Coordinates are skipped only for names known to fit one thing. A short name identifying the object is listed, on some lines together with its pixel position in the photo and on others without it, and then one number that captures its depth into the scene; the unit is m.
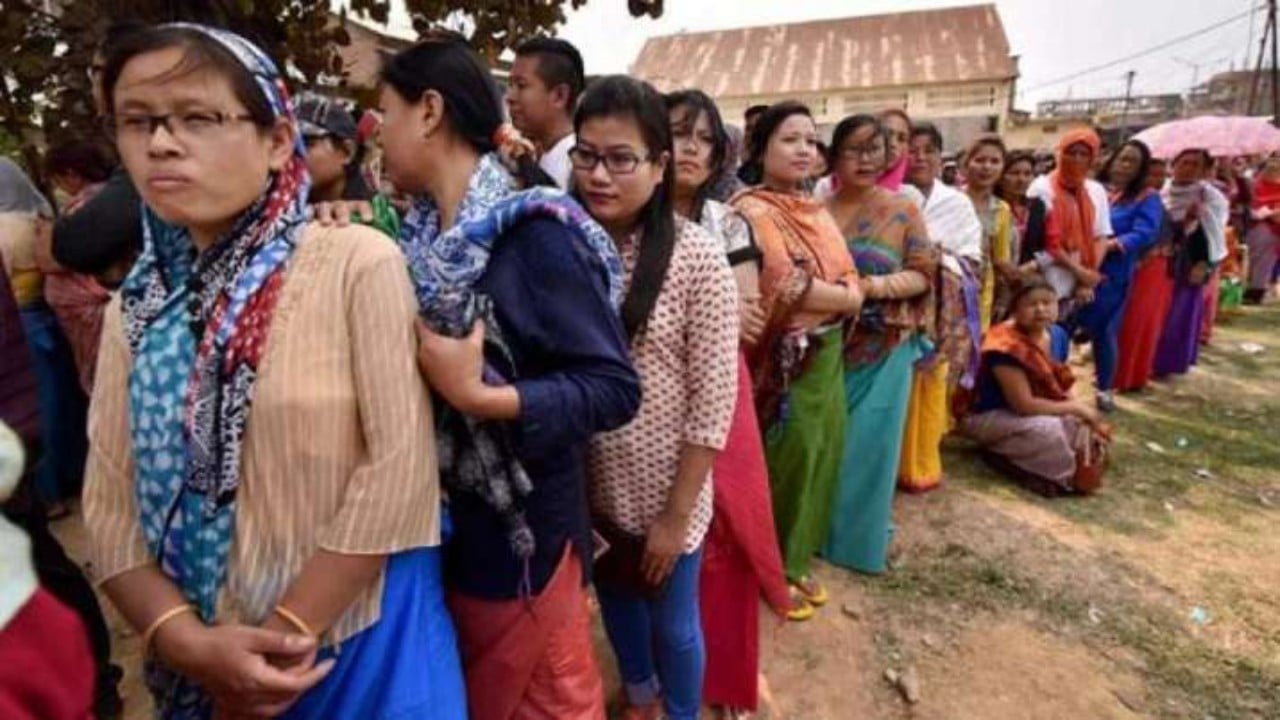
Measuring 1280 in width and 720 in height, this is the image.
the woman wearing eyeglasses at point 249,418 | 0.96
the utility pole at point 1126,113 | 24.20
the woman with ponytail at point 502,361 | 1.13
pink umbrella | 6.30
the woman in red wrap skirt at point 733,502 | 2.07
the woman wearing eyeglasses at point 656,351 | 1.54
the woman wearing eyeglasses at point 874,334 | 2.85
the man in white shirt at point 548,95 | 2.71
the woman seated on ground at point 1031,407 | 4.04
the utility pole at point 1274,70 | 18.67
